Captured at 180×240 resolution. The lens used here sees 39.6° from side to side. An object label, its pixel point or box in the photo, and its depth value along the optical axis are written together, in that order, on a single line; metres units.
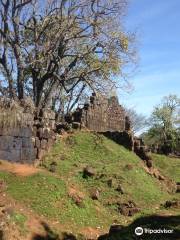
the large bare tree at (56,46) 12.57
